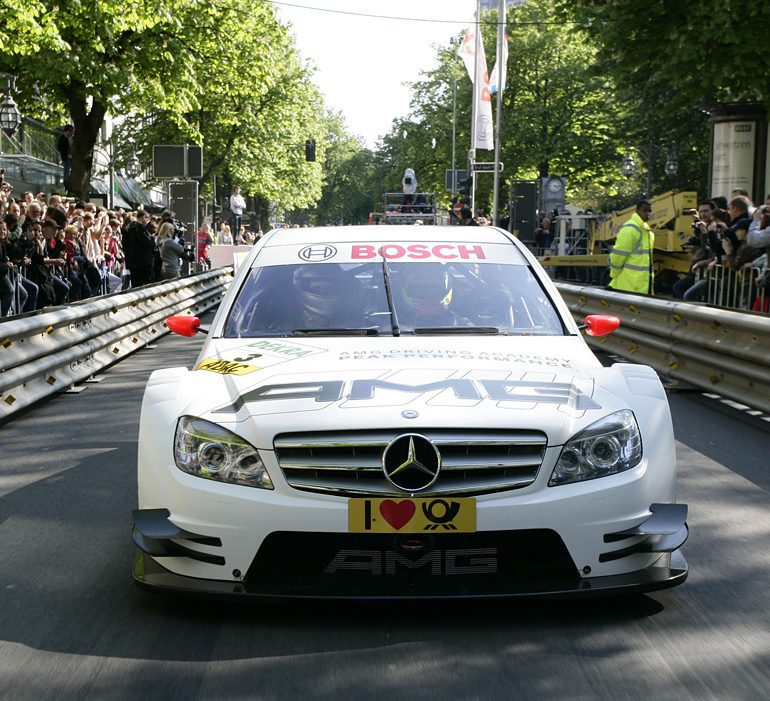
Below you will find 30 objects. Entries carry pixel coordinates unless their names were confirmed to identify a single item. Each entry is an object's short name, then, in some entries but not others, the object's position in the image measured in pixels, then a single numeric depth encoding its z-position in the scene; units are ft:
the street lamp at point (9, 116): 88.12
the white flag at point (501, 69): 126.52
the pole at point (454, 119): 243.36
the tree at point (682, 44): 65.46
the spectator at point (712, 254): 53.06
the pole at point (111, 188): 107.39
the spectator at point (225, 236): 136.15
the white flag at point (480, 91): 130.31
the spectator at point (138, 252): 72.18
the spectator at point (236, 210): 148.66
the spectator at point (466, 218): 93.56
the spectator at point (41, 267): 53.11
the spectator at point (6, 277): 47.52
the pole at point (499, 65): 126.41
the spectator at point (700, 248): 57.57
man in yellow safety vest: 51.06
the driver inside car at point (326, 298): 19.17
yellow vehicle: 94.07
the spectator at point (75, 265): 60.90
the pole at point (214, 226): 190.62
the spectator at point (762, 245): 45.29
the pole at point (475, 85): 131.75
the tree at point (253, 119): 114.01
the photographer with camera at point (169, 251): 78.54
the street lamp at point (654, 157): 139.44
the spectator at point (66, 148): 104.65
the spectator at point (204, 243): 127.13
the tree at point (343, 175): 448.65
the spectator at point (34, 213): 54.70
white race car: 14.10
